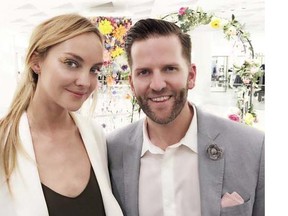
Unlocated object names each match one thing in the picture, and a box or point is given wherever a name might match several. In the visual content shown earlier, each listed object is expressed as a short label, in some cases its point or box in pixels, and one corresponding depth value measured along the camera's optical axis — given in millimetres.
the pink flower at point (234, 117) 1881
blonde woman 990
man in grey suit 1082
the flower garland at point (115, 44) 1514
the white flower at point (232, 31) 1934
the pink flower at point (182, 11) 1659
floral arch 1687
